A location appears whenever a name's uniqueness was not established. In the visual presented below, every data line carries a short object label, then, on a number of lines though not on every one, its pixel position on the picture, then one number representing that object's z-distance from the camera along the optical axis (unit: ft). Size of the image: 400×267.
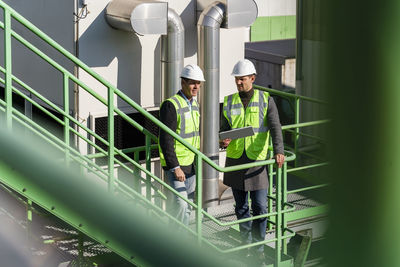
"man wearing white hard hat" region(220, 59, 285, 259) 19.35
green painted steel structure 13.26
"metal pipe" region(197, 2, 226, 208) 24.90
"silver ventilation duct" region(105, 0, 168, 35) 23.12
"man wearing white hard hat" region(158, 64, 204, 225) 18.10
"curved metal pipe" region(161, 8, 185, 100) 24.07
